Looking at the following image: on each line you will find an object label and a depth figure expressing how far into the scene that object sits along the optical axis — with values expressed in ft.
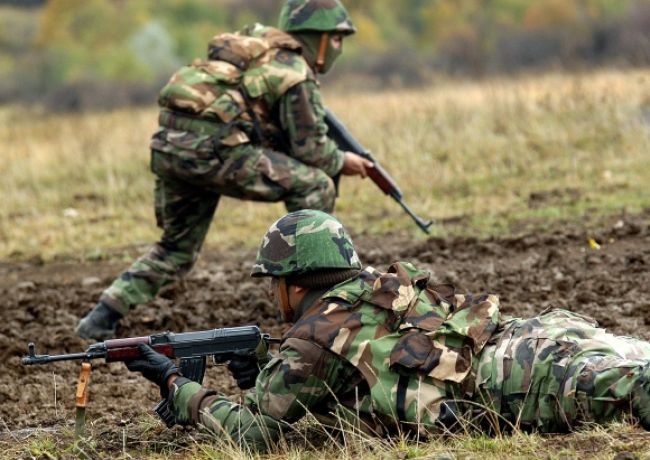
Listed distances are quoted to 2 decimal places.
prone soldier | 30.12
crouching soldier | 49.70
